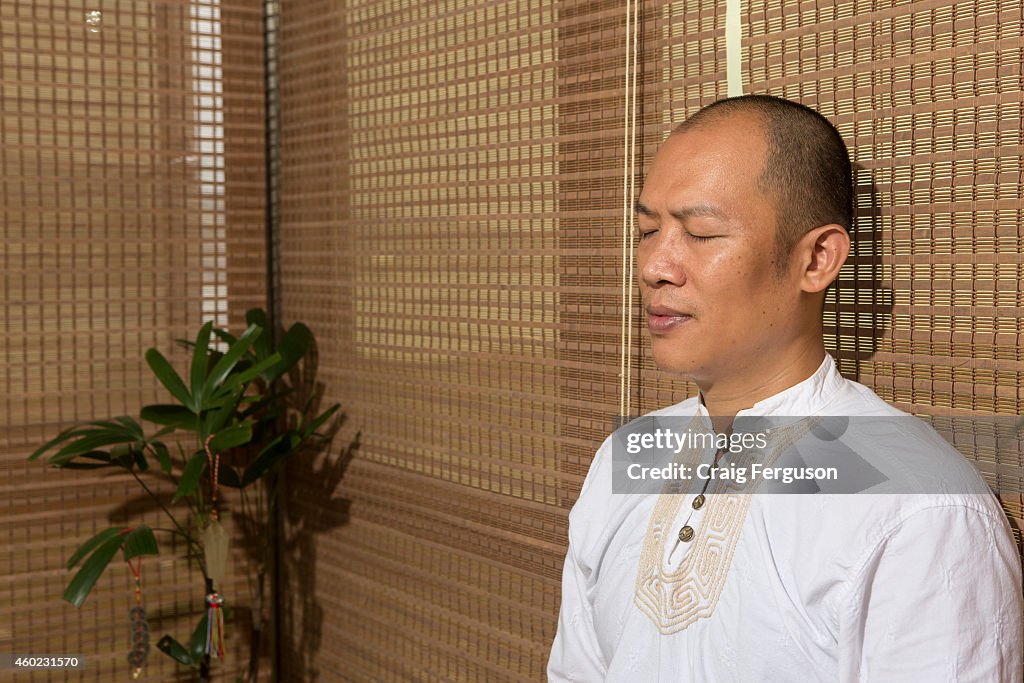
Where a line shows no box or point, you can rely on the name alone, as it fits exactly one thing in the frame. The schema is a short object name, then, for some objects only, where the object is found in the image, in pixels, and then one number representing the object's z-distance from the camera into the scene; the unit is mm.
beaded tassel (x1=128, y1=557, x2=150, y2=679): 2416
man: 1104
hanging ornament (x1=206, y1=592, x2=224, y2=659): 2420
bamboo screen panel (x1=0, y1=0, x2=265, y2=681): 2467
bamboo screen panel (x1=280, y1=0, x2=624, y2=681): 1954
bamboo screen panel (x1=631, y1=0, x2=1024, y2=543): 1344
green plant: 2277
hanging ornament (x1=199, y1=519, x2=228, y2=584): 2404
